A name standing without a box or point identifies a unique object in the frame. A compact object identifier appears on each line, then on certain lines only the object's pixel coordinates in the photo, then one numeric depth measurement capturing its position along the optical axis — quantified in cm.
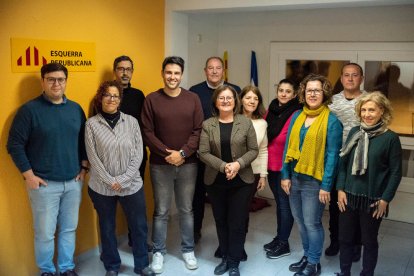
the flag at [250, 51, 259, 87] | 489
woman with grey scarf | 259
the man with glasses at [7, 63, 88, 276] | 267
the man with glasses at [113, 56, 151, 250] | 326
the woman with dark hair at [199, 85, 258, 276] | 292
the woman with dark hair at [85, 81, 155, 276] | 283
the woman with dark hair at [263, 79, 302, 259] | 316
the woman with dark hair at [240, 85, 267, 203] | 311
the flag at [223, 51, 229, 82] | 506
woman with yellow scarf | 283
